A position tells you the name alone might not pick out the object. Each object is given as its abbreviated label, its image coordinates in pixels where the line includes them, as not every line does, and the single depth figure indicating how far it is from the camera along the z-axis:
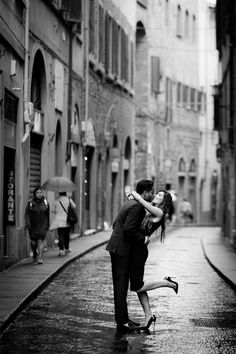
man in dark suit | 12.88
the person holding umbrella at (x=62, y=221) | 25.95
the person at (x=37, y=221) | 23.03
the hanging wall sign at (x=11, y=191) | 23.08
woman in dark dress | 12.77
